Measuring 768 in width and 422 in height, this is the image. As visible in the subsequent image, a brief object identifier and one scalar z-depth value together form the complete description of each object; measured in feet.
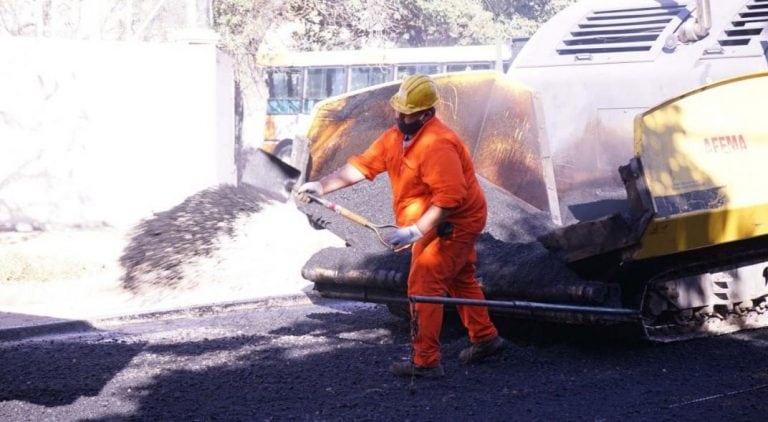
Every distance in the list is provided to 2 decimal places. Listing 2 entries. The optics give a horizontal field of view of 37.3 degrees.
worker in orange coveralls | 19.10
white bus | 74.84
